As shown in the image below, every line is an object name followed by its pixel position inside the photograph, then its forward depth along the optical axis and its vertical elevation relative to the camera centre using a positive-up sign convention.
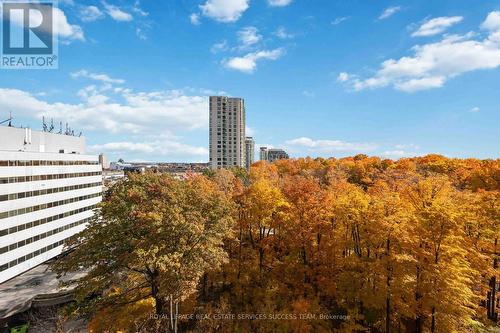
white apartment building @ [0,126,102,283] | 38.50 -5.20
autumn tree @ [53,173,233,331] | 17.67 -5.40
